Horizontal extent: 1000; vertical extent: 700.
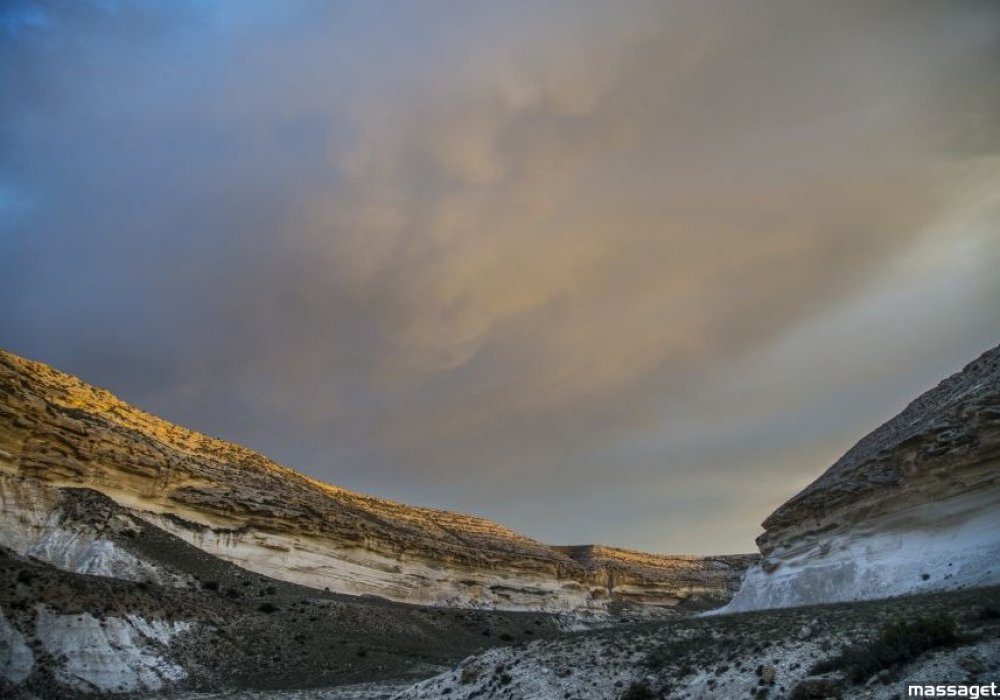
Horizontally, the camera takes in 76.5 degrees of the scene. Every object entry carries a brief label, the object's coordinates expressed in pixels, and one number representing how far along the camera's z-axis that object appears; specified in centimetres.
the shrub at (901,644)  1628
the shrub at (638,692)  2155
